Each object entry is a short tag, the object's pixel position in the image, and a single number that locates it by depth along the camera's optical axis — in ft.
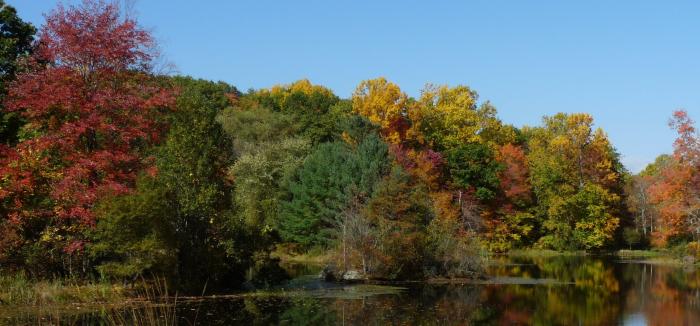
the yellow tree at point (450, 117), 182.91
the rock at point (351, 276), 97.14
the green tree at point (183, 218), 66.03
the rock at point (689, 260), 147.43
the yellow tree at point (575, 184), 193.88
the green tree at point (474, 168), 173.88
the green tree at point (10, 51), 83.20
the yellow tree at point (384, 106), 174.70
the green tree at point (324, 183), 131.64
